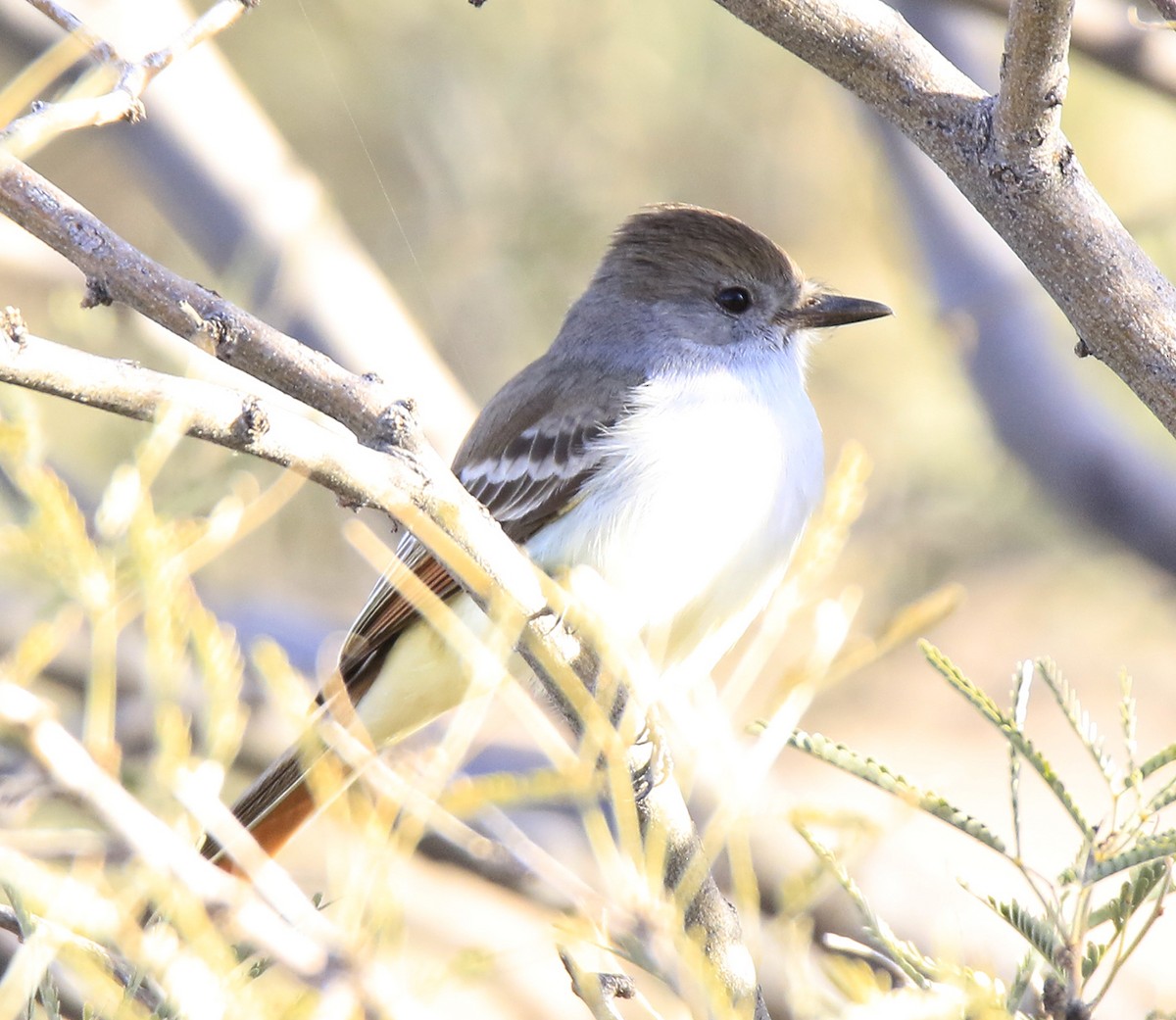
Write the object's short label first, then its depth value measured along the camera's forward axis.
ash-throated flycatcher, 4.72
